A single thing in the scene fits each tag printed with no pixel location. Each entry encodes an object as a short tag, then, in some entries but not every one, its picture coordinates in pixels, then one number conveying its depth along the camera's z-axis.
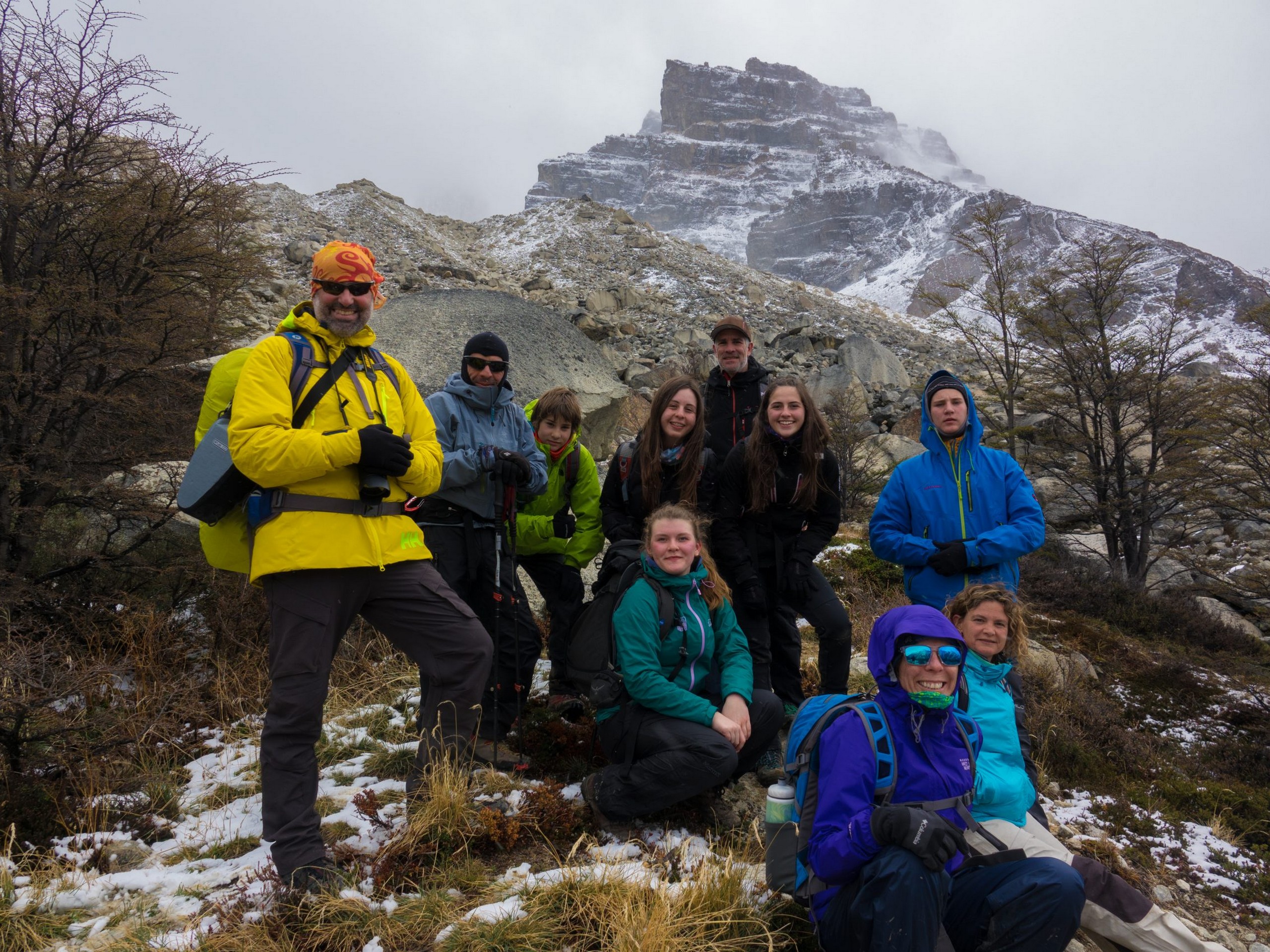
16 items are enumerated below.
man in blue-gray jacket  3.74
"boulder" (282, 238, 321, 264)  27.44
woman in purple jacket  2.04
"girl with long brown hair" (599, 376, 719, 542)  3.97
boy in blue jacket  3.57
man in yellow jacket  2.54
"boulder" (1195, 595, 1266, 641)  9.55
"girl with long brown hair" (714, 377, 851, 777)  3.89
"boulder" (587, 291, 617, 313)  27.96
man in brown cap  4.57
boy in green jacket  4.18
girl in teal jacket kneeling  3.04
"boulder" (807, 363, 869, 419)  14.90
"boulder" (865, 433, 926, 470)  13.29
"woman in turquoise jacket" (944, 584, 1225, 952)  2.38
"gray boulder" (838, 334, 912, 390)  20.25
